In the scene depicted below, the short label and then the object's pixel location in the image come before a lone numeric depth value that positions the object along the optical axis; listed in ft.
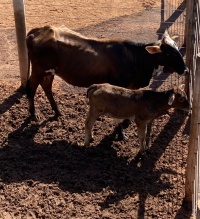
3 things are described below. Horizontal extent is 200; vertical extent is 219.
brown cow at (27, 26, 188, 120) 30.01
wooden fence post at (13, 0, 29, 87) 34.19
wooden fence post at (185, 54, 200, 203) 22.07
